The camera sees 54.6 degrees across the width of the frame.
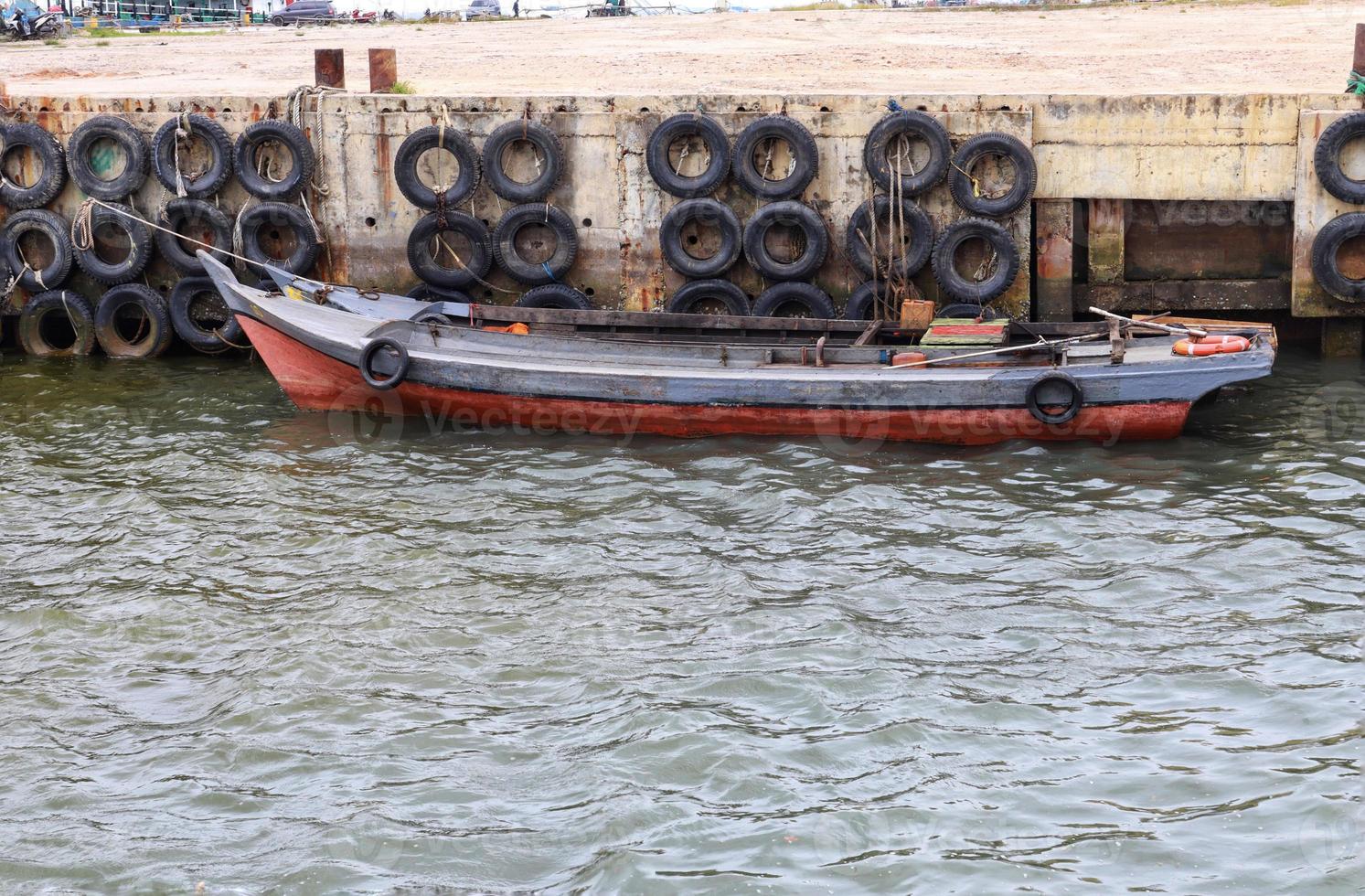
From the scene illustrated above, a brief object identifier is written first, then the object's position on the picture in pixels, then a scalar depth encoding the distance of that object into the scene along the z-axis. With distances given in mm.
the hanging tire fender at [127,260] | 14672
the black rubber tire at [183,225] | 14469
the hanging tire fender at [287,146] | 14188
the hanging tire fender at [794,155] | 13234
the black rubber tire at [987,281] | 13062
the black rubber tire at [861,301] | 13344
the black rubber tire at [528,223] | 13773
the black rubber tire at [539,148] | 13672
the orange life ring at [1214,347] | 11023
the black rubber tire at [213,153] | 14406
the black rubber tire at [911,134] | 13078
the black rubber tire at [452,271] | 13898
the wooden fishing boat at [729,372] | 11023
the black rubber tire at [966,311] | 13062
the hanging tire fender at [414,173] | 13844
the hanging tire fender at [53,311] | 14914
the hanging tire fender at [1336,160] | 12711
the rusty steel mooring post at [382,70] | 15273
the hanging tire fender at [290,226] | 14211
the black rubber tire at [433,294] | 14078
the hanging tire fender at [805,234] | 13273
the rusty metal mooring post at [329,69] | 14852
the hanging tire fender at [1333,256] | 12750
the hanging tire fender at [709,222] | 13445
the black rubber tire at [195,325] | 14586
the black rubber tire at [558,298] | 13789
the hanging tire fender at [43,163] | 14750
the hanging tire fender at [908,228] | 13227
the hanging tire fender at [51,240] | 14758
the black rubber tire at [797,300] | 13422
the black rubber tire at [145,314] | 14750
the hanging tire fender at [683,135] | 13422
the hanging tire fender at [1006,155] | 12992
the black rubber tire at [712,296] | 13594
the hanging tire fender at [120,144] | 14547
